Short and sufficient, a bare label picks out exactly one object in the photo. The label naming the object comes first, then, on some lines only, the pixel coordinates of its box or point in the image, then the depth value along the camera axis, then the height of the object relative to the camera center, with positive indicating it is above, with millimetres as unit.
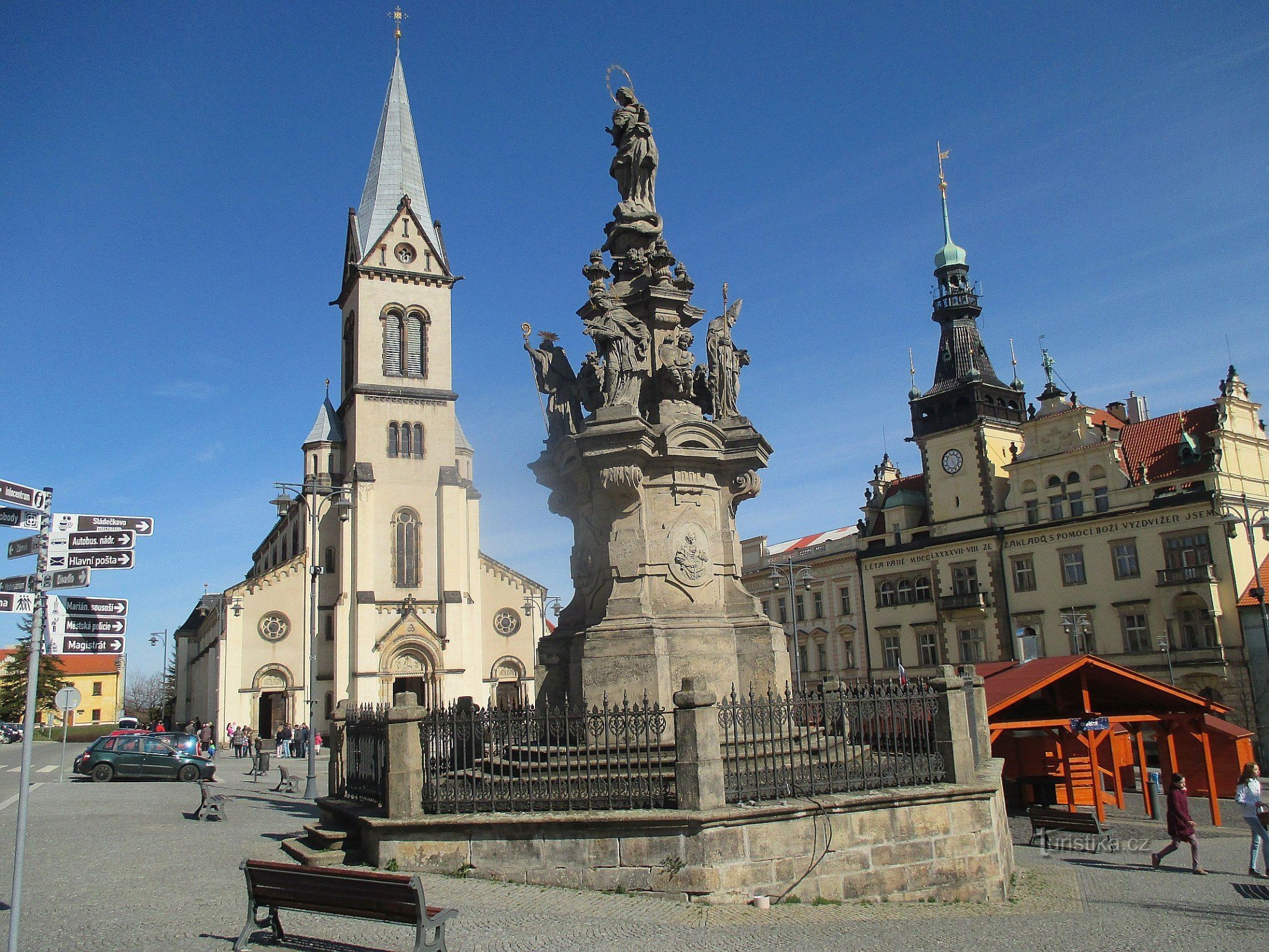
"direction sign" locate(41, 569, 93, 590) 7973 +1028
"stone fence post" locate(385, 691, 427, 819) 10008 -727
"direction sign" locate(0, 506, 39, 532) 7918 +1517
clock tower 47656 +12228
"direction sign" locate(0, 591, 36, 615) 7680 +836
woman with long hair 13875 -2209
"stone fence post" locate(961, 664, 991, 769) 12734 -587
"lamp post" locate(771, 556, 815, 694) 52250 +5547
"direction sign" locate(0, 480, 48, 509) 7746 +1679
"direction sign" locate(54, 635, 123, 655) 7953 +498
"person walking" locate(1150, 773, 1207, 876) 14336 -2323
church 48281 +6752
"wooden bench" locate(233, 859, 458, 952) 7059 -1487
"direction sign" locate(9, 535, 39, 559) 8070 +1315
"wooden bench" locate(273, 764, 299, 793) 24484 -2134
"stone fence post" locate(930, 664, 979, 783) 10875 -716
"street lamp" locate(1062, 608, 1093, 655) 39375 +1486
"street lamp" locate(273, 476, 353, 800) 22609 +3481
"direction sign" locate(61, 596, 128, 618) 8133 +822
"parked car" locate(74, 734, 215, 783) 27375 -1646
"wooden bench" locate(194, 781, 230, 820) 17312 -1859
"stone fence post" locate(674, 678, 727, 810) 9281 -676
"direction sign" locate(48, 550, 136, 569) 8039 +1186
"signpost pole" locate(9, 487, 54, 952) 7219 -1
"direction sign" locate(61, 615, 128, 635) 8047 +656
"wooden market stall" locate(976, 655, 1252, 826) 20672 -1484
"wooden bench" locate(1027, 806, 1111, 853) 17438 -2852
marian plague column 11711 +2472
